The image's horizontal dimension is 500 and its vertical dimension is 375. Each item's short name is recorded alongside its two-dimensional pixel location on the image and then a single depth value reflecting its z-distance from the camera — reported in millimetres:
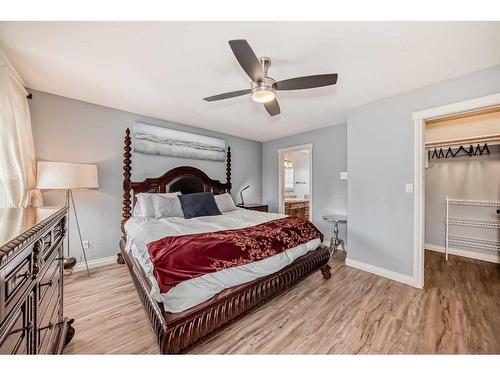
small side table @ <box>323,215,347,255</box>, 3472
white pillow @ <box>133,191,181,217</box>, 2936
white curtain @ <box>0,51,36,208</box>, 1852
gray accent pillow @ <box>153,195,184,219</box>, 2967
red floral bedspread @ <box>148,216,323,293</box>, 1490
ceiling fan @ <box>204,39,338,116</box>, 1600
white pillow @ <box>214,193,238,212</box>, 3638
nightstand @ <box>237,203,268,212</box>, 4496
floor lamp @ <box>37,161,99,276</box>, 2316
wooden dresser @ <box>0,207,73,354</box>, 612
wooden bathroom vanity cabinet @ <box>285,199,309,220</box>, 5234
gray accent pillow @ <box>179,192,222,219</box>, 3073
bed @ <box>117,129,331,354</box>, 1404
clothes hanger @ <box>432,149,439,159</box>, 3727
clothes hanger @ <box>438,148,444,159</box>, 3680
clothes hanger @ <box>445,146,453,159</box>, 3603
